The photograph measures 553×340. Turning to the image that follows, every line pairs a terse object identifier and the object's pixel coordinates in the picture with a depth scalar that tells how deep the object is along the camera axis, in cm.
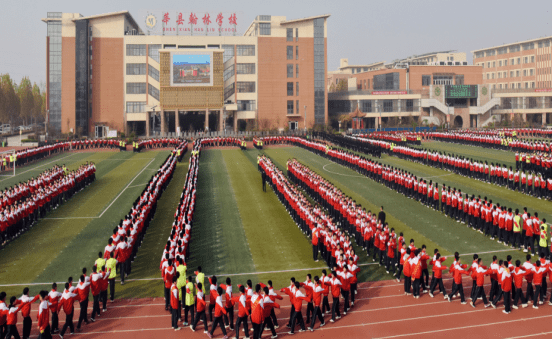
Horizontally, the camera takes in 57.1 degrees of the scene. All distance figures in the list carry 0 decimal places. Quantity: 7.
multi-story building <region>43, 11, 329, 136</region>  7250
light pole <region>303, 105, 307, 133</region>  7975
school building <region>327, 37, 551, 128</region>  8569
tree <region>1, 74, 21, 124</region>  8562
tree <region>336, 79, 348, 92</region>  10956
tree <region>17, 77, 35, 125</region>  9553
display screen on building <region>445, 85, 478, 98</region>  8538
